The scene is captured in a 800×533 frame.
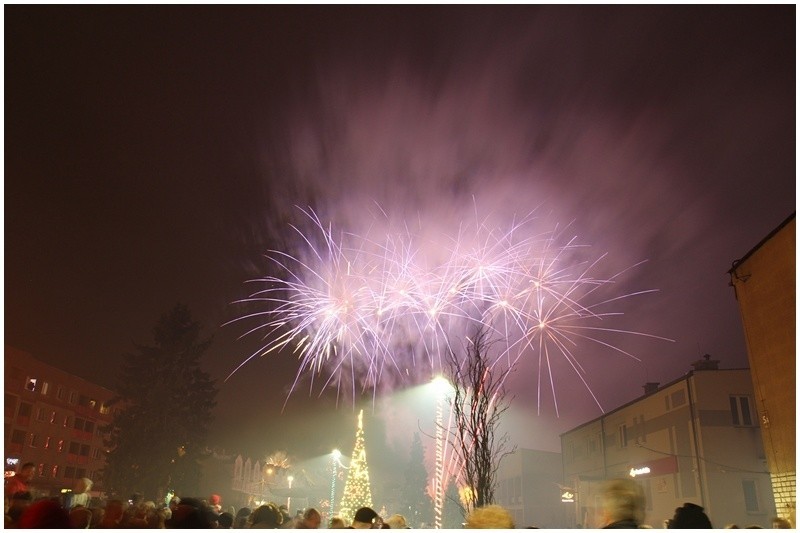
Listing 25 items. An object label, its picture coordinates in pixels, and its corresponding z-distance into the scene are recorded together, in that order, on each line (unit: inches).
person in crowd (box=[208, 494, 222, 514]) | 521.7
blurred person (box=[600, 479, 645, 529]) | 197.8
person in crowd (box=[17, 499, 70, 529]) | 219.3
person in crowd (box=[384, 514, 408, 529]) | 363.8
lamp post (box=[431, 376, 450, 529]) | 552.4
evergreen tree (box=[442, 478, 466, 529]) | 3094.0
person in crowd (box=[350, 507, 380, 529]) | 302.7
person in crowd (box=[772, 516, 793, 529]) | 385.7
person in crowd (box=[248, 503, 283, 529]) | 327.9
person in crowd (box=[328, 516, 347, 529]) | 337.1
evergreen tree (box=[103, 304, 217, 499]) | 1771.7
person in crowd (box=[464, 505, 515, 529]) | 218.2
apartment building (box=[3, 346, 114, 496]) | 2319.1
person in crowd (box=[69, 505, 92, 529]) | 281.6
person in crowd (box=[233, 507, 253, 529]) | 429.7
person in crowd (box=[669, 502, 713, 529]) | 235.0
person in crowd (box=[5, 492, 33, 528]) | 291.1
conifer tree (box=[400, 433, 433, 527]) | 3668.8
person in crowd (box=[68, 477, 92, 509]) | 413.5
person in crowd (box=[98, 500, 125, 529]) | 311.6
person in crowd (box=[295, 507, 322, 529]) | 335.6
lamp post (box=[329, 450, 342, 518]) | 2073.7
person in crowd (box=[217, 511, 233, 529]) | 401.7
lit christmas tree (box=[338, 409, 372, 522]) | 1654.3
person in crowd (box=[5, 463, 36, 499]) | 350.6
